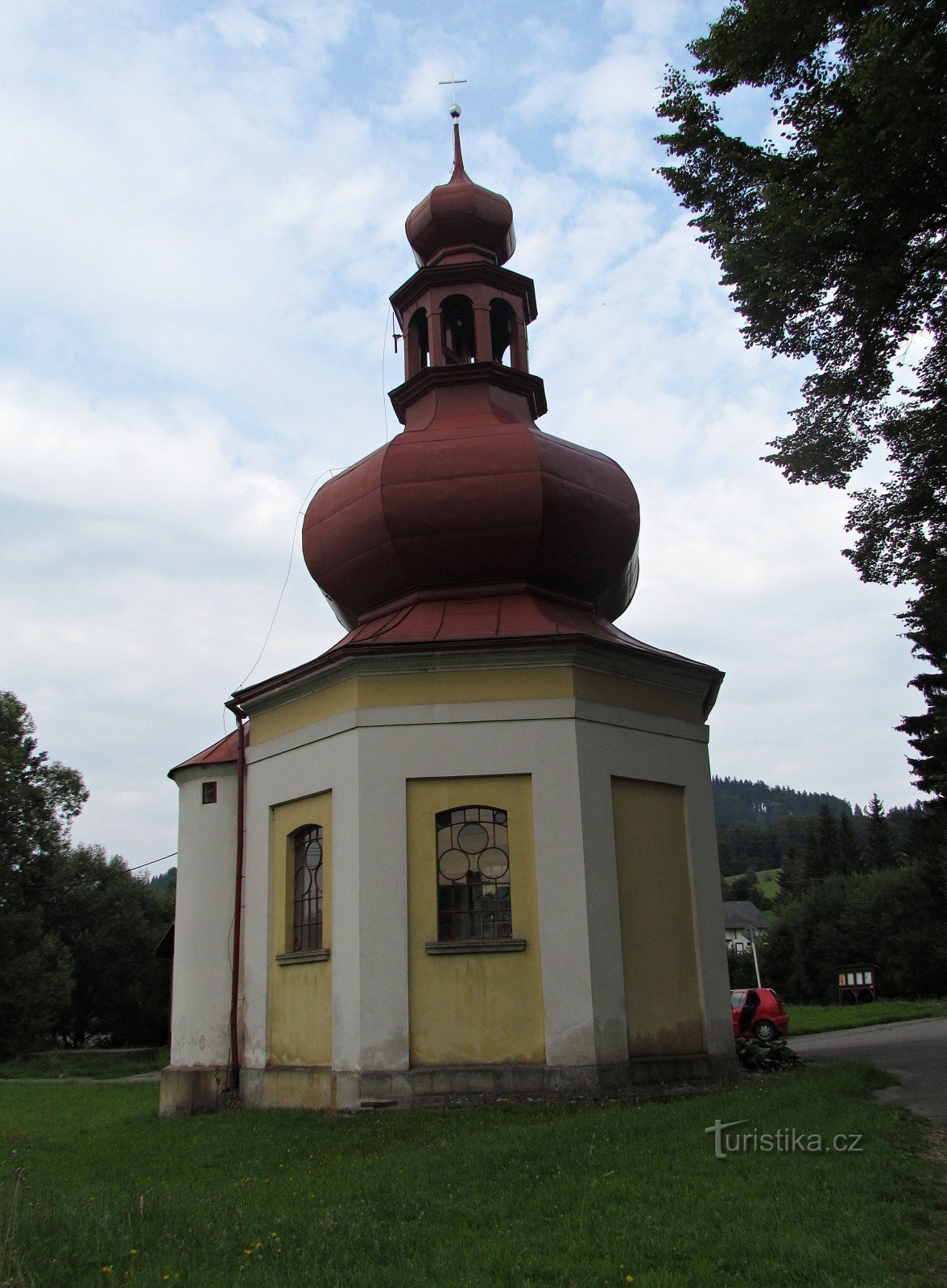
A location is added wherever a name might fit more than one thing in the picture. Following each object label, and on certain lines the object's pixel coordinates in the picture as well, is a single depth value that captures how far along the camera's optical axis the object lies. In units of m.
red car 21.02
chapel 11.82
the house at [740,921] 70.67
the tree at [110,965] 38.94
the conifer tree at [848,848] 82.69
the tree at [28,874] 31.41
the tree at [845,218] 8.01
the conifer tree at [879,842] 75.38
